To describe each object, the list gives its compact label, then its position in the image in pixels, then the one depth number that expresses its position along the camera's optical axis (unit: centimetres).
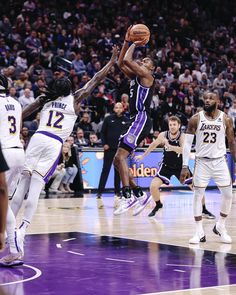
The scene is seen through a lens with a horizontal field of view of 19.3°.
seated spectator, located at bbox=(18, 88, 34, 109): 1745
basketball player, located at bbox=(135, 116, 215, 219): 1230
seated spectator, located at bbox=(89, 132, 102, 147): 1802
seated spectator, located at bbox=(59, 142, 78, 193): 1686
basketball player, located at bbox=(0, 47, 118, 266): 762
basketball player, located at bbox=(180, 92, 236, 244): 884
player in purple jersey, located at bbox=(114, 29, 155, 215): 1003
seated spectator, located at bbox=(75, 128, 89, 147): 1786
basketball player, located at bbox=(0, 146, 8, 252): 421
